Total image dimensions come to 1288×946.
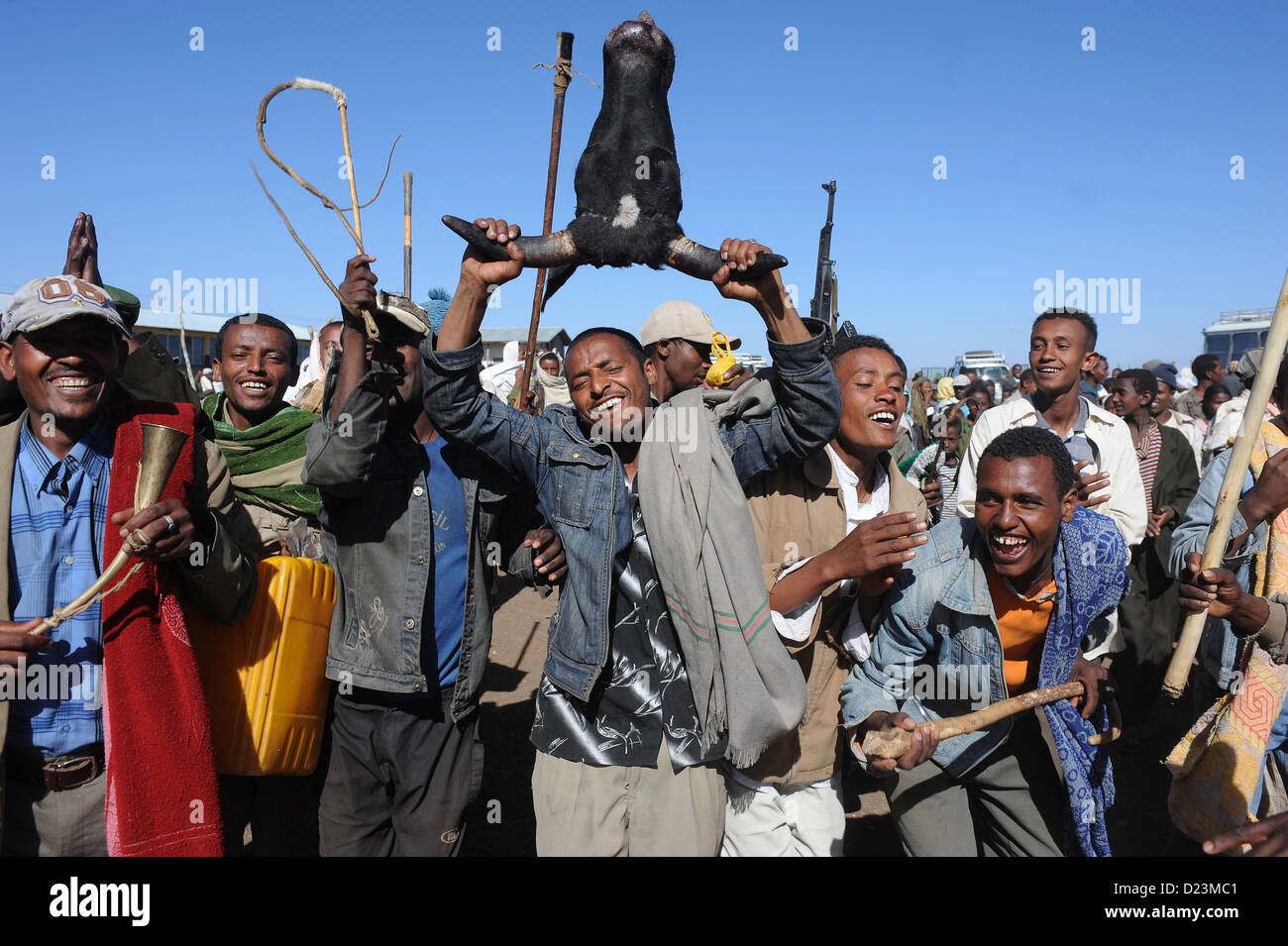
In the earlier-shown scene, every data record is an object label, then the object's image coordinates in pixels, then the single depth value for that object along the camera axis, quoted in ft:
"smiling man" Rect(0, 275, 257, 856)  7.43
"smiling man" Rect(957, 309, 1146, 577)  12.50
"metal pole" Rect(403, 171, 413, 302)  10.70
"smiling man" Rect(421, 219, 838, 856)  7.98
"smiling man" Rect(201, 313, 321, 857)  10.56
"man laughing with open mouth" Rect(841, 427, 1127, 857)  8.55
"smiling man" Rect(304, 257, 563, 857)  8.93
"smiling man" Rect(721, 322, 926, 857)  8.83
